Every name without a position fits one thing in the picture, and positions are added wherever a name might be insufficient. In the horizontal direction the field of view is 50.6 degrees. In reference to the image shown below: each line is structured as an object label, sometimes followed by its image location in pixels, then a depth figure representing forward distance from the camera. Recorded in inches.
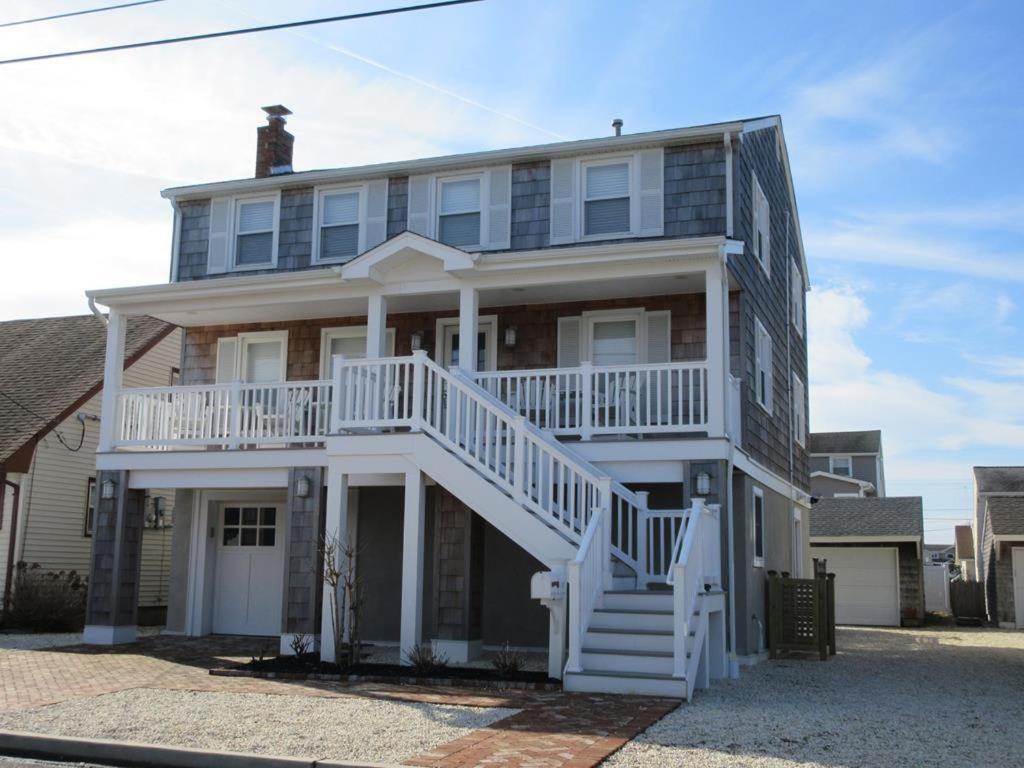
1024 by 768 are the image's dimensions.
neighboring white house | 775.1
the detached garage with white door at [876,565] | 1085.8
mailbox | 435.2
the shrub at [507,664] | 453.4
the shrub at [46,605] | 701.3
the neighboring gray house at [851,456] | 1867.6
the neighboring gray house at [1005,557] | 1053.8
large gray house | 488.4
